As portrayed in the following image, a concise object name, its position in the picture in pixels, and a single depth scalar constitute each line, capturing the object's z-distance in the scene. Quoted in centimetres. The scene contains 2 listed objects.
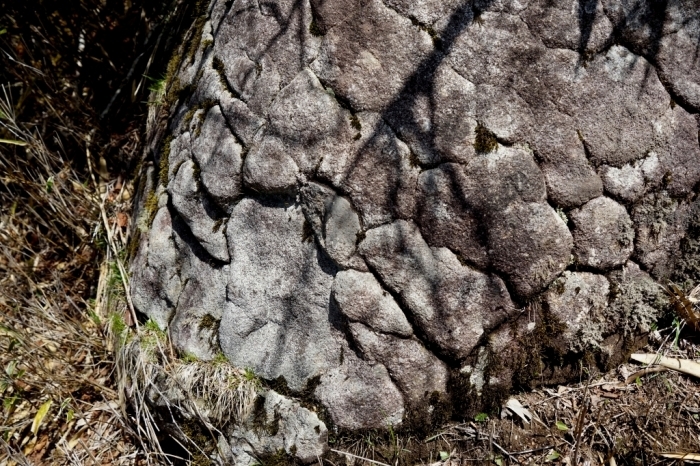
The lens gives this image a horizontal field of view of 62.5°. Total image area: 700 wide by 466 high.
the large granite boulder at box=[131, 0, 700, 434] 181
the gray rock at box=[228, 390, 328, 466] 192
